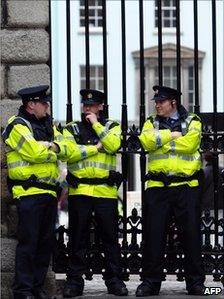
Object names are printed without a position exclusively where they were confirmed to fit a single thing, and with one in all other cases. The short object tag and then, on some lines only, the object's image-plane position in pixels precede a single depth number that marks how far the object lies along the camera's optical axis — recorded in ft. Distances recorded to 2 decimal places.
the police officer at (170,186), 61.93
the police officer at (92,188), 62.69
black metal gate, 65.26
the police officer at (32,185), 60.75
